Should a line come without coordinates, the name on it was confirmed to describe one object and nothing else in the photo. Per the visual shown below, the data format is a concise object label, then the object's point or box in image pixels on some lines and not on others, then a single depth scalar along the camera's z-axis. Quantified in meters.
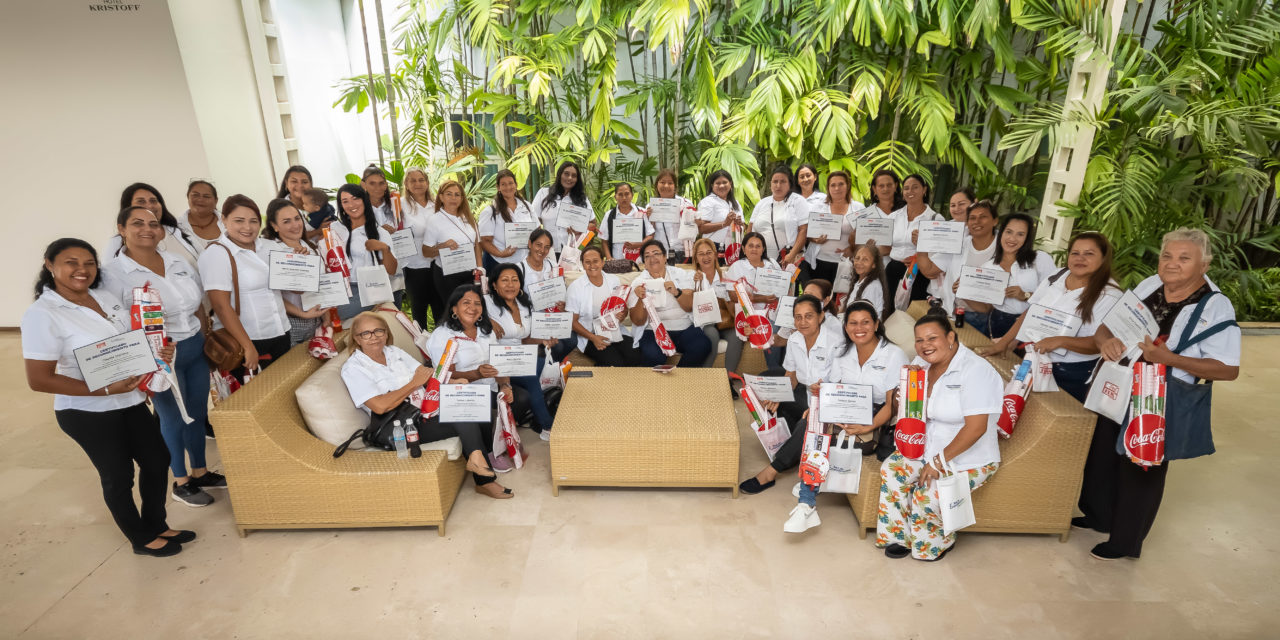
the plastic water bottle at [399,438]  3.07
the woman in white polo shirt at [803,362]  3.27
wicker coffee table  3.23
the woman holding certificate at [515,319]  3.79
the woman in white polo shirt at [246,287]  3.13
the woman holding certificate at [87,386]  2.45
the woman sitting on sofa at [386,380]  3.08
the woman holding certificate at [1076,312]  2.94
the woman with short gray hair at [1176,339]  2.42
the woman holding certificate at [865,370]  3.02
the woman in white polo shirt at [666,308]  4.29
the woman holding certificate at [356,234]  4.14
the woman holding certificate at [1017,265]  3.50
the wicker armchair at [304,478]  2.90
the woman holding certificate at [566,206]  4.92
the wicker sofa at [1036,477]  2.80
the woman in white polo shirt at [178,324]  2.92
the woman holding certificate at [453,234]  4.41
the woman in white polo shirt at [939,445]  2.65
